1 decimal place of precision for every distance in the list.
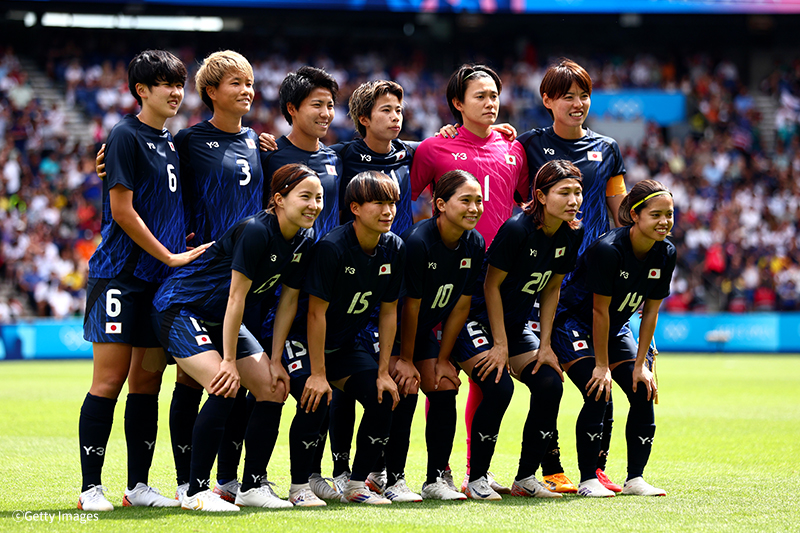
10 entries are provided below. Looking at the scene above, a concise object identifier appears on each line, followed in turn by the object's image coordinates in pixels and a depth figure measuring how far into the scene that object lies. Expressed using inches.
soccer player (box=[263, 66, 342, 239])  467.8
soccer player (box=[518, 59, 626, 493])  496.7
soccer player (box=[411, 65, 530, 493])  496.1
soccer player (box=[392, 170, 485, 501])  450.3
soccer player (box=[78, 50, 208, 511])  423.8
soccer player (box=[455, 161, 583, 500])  452.8
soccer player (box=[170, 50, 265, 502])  450.0
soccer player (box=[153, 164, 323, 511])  407.5
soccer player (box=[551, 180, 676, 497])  464.1
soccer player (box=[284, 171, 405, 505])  429.4
